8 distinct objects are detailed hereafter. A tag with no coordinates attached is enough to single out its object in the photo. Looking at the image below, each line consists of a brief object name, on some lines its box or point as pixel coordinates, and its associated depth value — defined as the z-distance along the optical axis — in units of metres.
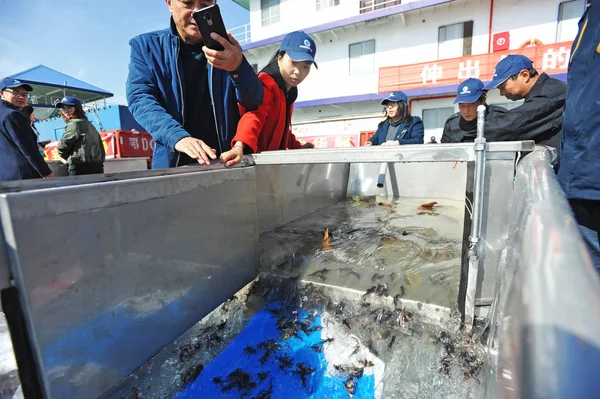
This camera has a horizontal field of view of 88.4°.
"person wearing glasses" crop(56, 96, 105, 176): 4.14
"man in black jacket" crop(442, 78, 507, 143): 3.30
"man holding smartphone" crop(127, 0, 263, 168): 1.72
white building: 11.07
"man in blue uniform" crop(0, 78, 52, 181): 3.01
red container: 9.53
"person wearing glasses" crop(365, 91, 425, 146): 4.11
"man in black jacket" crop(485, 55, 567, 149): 2.25
